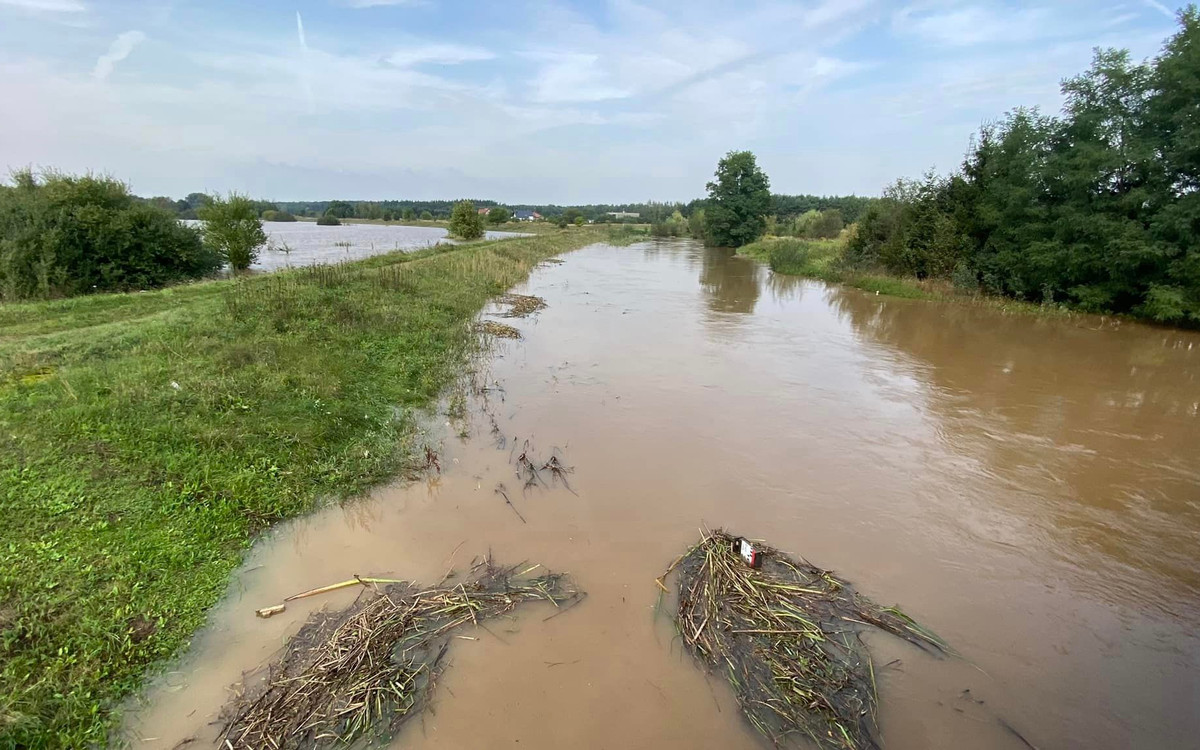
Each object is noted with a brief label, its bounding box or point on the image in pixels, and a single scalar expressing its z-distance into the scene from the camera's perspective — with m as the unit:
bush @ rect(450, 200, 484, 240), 41.91
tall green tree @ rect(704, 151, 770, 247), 48.03
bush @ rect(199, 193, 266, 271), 19.34
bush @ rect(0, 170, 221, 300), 13.31
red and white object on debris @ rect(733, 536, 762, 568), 4.49
